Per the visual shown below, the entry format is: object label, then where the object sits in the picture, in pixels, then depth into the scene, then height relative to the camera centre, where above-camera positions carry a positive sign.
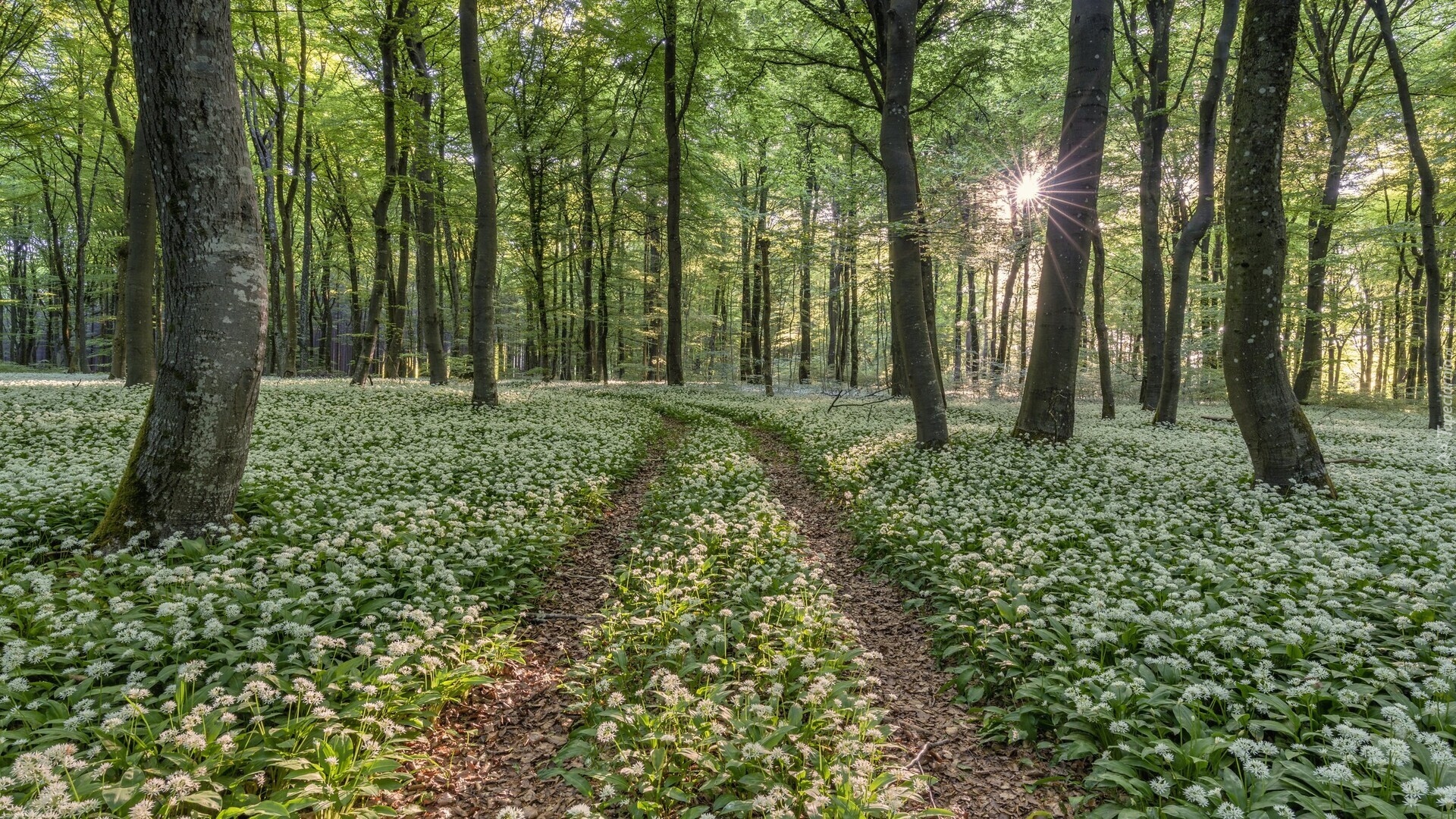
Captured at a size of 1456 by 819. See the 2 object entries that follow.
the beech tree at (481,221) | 14.38 +4.24
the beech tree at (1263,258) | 7.30 +1.81
